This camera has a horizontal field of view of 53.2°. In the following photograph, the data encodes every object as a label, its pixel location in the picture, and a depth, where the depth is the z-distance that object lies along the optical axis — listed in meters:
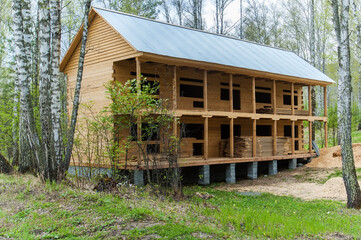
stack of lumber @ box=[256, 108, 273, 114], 23.38
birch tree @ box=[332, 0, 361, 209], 11.78
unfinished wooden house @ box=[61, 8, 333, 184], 17.39
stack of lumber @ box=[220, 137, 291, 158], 20.97
